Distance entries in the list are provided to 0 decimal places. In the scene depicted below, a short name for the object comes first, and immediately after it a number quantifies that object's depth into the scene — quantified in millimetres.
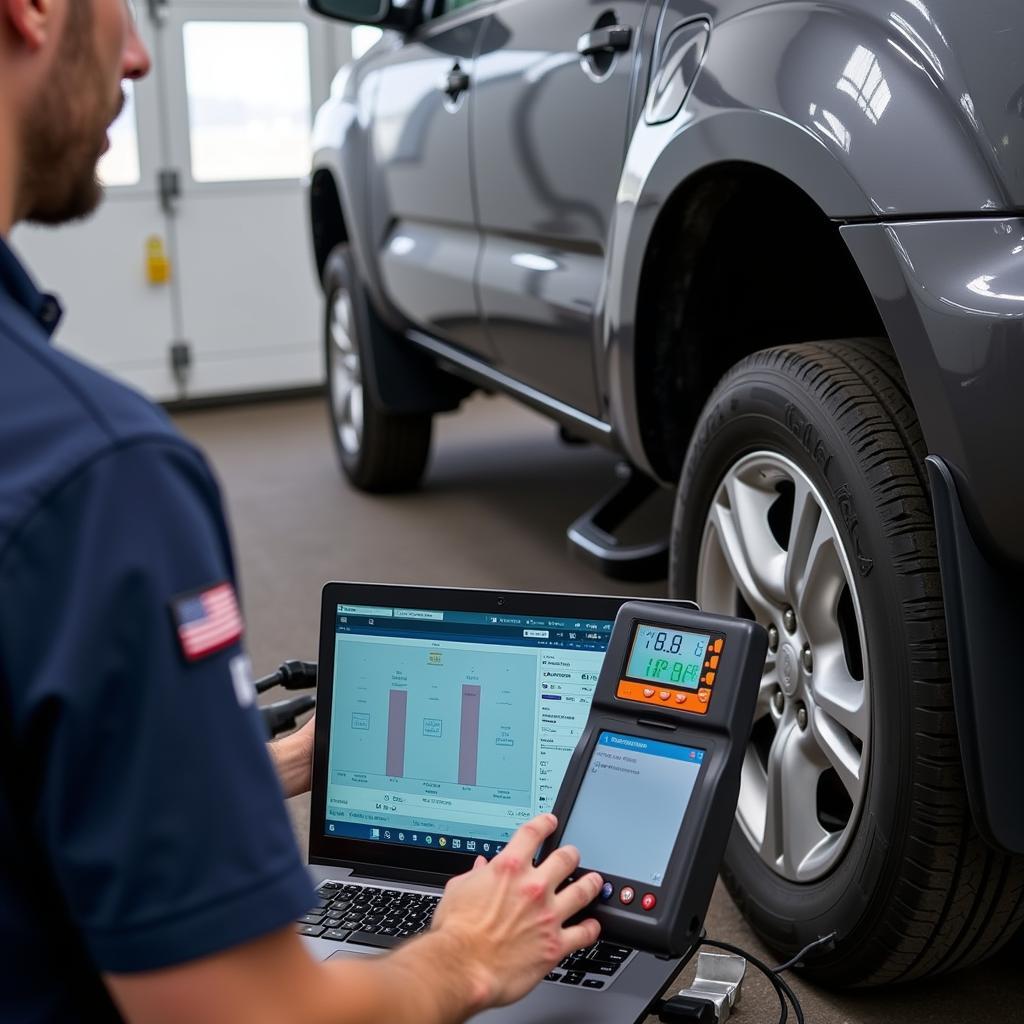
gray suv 1549
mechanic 769
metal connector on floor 1691
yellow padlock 6172
